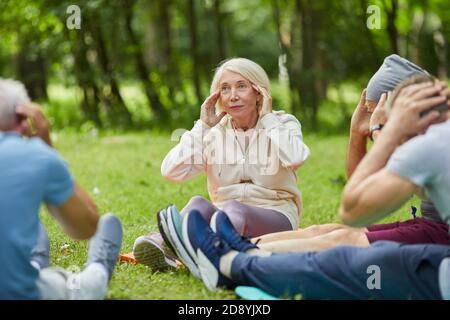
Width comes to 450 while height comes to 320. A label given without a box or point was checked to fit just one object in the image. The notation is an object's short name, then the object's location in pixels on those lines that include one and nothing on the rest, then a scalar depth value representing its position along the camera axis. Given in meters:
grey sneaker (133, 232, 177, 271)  4.80
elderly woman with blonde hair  4.93
